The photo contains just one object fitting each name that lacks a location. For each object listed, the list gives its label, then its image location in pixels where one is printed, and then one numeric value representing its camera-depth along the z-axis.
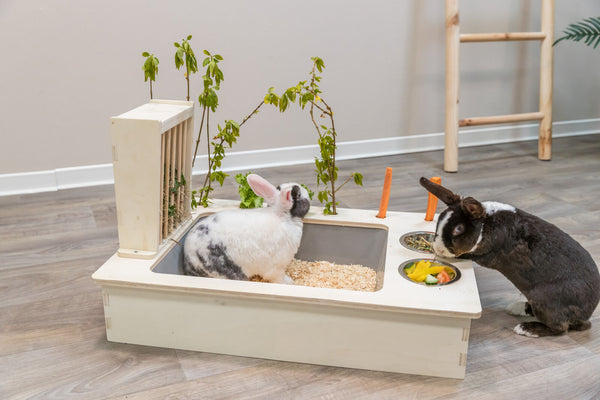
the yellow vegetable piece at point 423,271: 1.30
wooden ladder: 2.63
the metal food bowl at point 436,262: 1.26
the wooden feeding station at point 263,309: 1.19
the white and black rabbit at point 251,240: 1.38
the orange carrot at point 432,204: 1.56
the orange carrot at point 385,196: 1.60
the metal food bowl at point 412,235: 1.47
